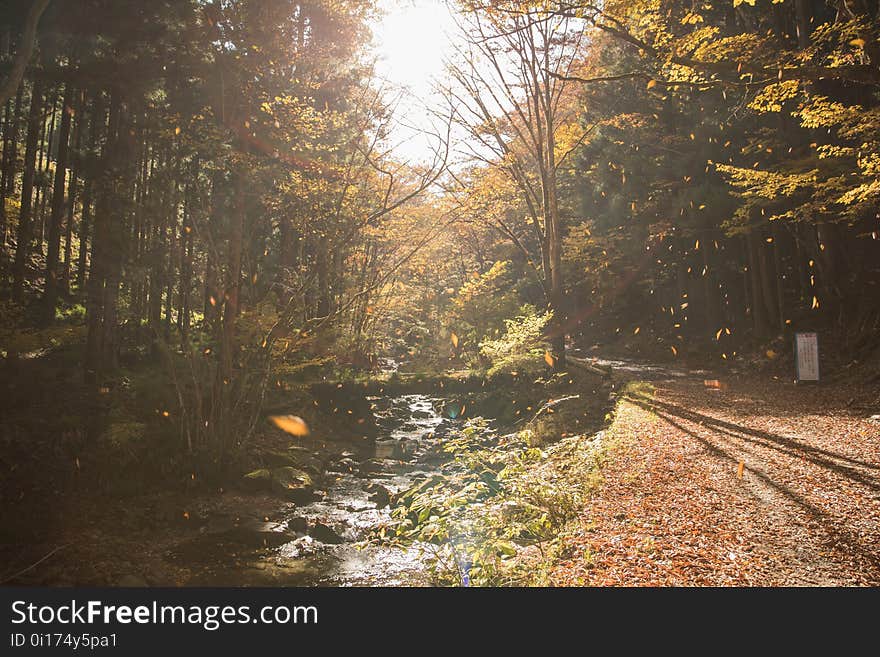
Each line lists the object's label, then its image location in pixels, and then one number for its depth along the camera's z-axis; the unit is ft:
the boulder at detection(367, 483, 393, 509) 30.48
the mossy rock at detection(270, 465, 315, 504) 31.27
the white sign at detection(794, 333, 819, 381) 36.78
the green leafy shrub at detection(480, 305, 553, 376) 48.44
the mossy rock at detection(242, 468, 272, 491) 31.50
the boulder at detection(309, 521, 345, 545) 25.36
